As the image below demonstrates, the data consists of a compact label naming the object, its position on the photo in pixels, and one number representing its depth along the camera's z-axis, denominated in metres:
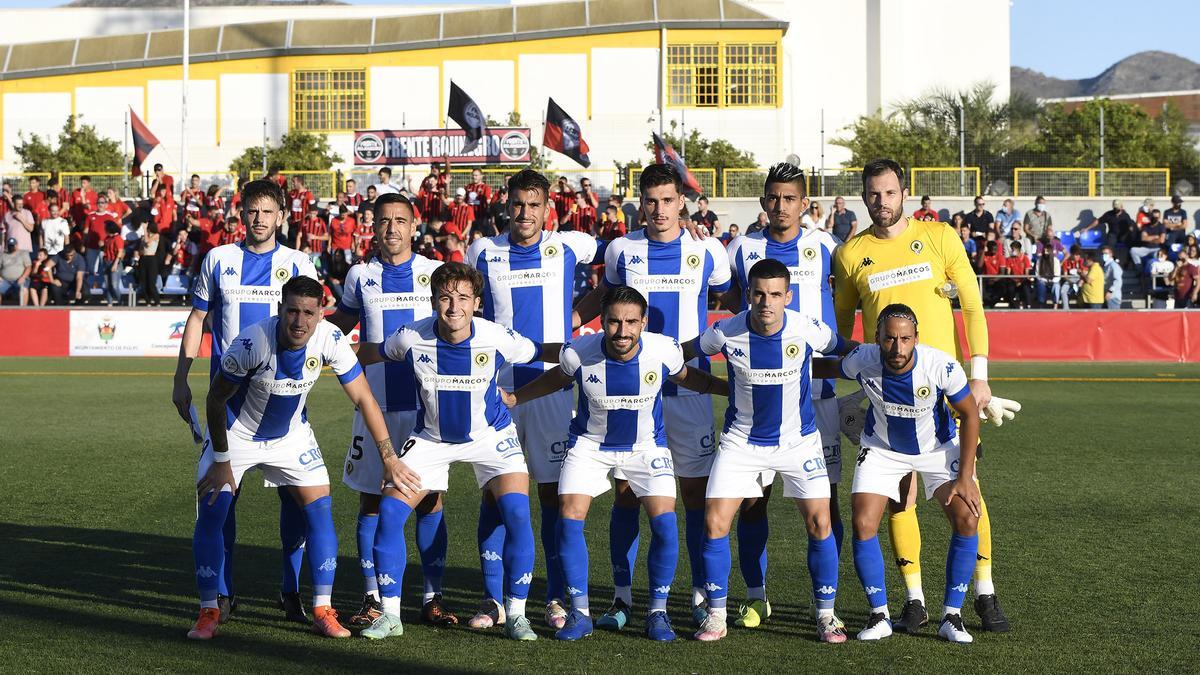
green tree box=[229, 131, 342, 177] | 45.16
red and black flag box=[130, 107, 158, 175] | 31.28
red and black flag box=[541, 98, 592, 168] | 31.66
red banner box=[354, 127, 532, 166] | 34.16
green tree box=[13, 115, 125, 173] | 46.53
